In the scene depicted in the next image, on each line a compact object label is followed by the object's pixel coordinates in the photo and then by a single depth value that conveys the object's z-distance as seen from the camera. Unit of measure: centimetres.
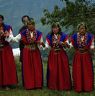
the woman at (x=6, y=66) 1299
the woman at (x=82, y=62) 1254
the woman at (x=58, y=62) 1279
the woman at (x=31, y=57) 1281
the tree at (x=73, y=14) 2170
